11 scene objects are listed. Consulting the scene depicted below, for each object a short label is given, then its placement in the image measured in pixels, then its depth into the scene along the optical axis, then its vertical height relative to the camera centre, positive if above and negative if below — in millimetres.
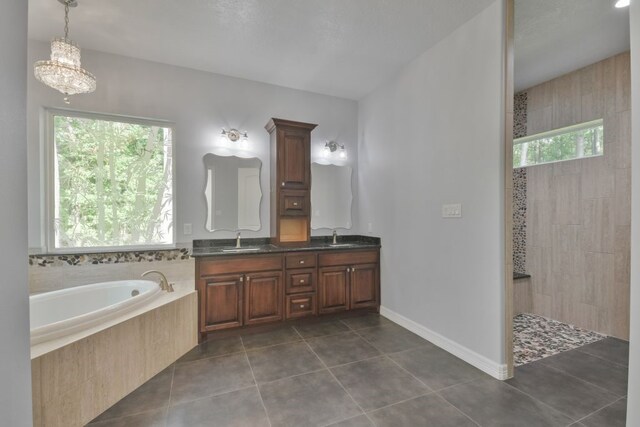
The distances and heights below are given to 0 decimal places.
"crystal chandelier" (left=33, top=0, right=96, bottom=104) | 1991 +1043
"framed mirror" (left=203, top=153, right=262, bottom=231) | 3334 +243
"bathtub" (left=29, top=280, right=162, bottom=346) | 1695 -719
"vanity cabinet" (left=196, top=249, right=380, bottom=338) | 2783 -816
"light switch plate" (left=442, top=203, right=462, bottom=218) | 2472 +7
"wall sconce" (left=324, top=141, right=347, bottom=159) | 3936 +902
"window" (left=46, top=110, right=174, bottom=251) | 2760 +326
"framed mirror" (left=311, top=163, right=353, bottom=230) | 3898 +221
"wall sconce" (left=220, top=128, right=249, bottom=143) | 3373 +943
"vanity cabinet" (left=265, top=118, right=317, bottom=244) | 3346 +439
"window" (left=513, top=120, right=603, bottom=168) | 2977 +768
